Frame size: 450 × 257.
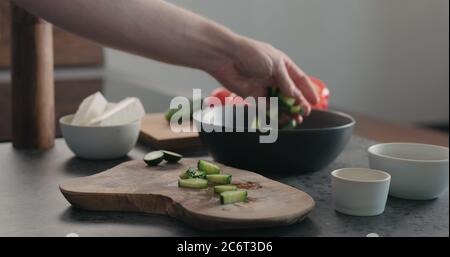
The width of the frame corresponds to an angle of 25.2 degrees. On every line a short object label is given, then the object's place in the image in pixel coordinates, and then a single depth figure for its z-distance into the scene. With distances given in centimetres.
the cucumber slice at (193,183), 137
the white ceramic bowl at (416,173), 137
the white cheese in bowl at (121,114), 165
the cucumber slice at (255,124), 162
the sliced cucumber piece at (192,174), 140
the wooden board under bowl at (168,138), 173
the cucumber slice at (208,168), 143
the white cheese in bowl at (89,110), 166
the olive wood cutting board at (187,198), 125
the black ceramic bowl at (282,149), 150
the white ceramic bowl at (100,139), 163
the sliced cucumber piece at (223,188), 134
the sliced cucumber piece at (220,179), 139
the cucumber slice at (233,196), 129
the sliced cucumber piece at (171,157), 151
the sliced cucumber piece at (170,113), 186
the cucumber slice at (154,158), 150
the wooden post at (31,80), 171
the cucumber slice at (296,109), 164
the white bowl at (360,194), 131
